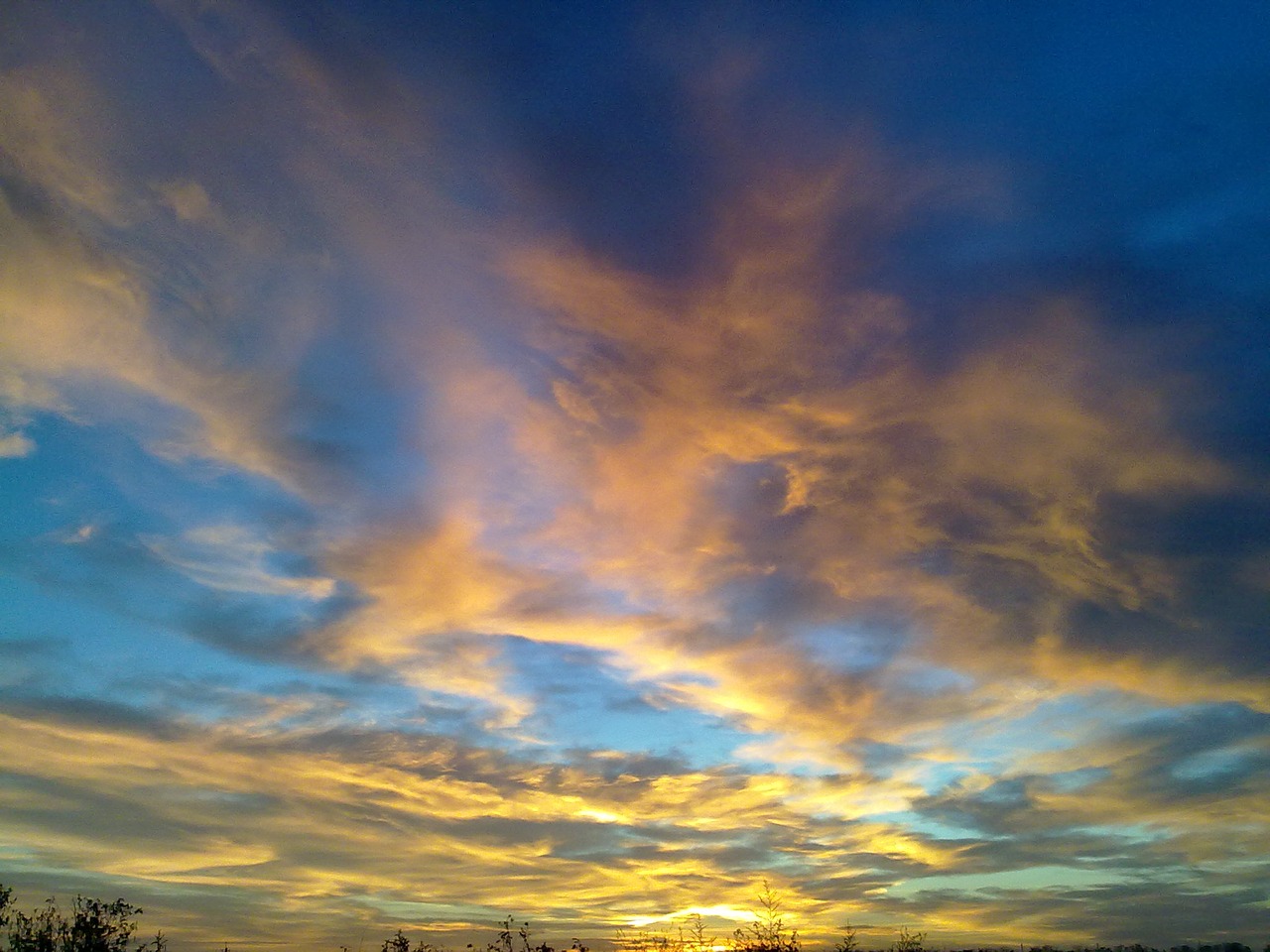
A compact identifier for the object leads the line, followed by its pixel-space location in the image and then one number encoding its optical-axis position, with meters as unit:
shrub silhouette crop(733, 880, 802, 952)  36.19
